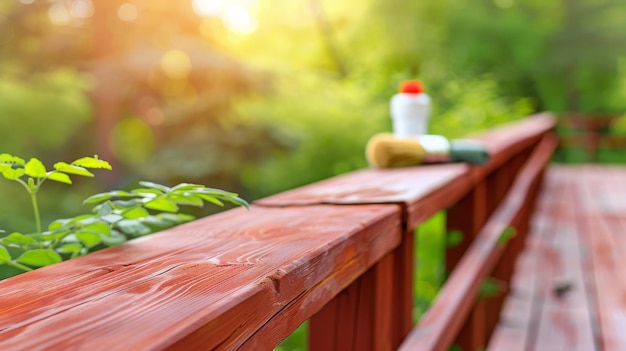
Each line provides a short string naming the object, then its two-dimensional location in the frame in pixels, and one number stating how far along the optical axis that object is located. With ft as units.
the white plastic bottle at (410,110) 6.58
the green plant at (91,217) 2.39
